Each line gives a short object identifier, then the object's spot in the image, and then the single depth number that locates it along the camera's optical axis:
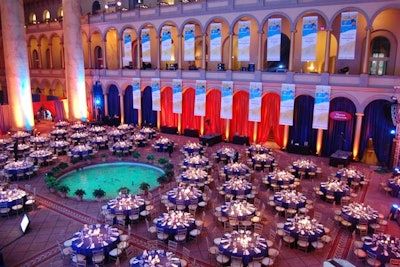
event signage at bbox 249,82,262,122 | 22.06
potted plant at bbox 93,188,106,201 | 13.79
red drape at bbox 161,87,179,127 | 27.66
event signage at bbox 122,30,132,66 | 26.92
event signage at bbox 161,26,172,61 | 24.78
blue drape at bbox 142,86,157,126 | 28.83
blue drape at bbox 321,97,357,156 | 20.12
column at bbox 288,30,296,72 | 20.75
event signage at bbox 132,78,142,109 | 27.87
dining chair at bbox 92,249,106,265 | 9.48
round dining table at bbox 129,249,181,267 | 8.59
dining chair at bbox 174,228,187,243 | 10.60
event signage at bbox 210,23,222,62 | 22.55
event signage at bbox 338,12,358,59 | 18.38
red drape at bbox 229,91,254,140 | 23.94
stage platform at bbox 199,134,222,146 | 23.02
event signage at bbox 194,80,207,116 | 24.37
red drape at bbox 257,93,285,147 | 22.78
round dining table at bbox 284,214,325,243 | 10.37
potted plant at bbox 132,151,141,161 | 19.71
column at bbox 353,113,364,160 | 19.41
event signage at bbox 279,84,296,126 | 20.87
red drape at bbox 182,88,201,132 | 26.31
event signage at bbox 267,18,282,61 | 20.33
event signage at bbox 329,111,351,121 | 19.73
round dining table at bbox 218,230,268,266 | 9.21
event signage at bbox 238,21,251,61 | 21.48
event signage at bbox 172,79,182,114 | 25.61
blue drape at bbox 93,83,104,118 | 30.84
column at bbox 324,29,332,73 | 19.48
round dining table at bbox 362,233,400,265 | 9.29
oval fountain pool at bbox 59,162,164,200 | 16.11
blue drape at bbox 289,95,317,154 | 21.52
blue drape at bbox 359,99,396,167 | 19.14
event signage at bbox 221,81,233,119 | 23.19
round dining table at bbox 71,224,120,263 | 9.45
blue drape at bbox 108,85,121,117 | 30.59
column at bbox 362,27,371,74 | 18.52
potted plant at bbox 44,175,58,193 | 15.06
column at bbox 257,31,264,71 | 21.75
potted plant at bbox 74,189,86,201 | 14.13
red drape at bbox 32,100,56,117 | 30.07
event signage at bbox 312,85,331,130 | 19.80
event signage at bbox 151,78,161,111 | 26.73
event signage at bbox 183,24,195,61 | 23.69
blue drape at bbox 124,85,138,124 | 29.64
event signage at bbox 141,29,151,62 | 25.88
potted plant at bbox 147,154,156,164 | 19.29
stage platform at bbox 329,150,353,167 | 18.55
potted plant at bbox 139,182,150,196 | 14.66
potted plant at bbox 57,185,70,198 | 14.48
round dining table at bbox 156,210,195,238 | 10.66
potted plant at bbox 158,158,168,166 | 18.91
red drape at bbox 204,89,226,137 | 25.20
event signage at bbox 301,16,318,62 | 19.31
